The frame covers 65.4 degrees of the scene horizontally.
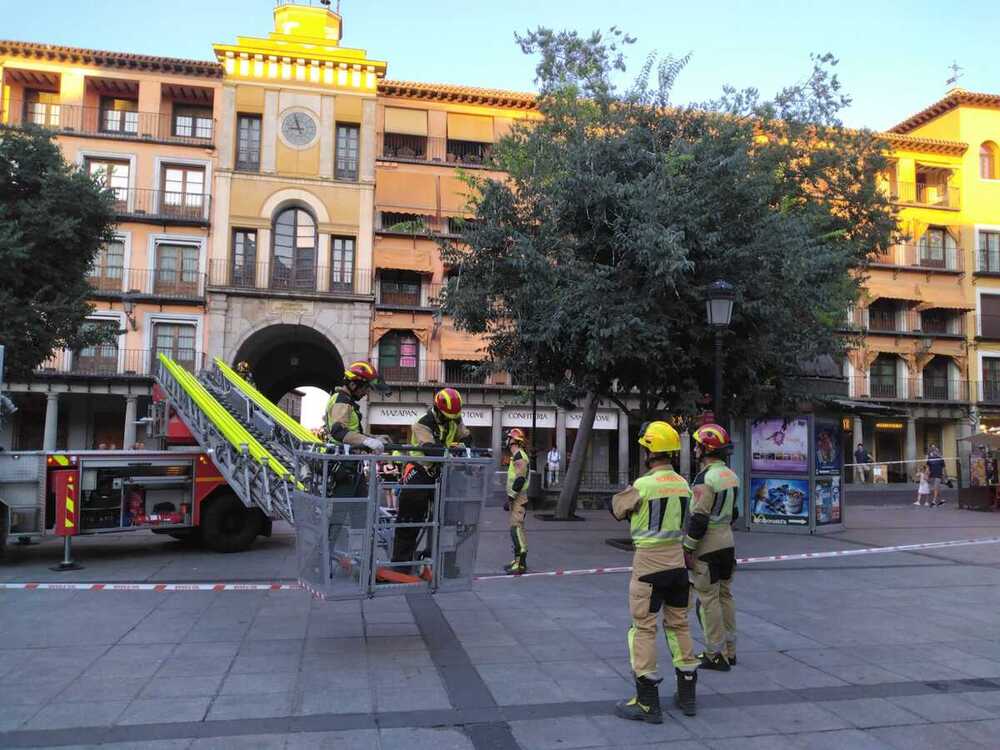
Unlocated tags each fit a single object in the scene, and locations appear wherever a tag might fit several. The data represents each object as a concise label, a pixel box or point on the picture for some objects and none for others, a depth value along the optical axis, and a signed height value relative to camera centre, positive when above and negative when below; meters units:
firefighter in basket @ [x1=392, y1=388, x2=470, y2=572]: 6.18 -0.46
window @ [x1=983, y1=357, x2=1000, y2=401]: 38.91 +3.43
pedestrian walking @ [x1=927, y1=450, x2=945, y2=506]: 22.84 -0.82
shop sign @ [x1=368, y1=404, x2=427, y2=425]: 32.88 +0.91
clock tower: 31.14 +9.69
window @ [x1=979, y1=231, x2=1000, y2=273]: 39.12 +9.84
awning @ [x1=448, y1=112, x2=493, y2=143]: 33.81 +13.45
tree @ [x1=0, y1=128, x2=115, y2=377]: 13.93 +3.48
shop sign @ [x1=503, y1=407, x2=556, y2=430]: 34.38 +0.89
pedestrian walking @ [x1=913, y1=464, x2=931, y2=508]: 23.19 -1.31
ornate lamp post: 10.05 +1.80
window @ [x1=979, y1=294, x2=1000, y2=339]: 39.09 +6.63
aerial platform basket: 5.68 -0.68
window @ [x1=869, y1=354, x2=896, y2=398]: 38.22 +3.38
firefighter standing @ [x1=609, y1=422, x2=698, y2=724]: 4.84 -0.80
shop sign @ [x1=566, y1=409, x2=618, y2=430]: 35.03 +0.90
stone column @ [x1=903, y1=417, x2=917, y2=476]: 37.59 -0.03
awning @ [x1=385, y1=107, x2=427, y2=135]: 33.09 +13.41
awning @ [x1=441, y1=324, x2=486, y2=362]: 32.88 +3.88
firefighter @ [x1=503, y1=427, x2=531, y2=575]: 10.14 -0.85
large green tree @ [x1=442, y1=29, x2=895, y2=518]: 11.15 +2.79
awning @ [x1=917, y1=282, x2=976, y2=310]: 38.00 +7.26
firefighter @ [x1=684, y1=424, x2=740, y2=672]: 5.88 -0.92
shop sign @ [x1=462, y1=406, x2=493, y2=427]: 33.47 +0.93
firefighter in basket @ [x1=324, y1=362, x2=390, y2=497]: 6.04 +0.11
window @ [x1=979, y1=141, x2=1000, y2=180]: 39.69 +14.53
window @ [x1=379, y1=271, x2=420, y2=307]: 33.31 +6.33
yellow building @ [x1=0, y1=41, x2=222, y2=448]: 30.56 +8.95
